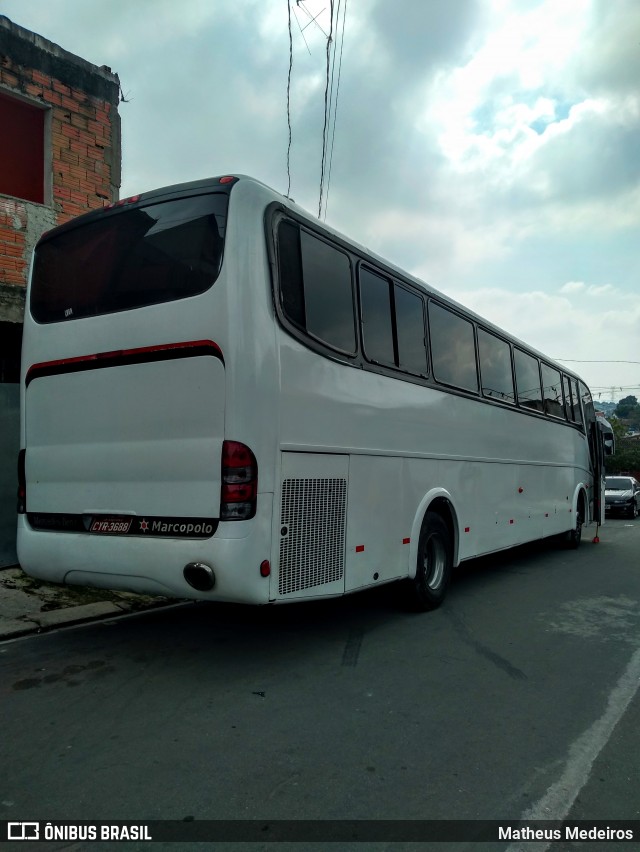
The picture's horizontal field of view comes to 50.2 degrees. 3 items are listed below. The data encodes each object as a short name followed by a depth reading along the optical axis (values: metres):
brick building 9.61
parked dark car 24.14
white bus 4.74
